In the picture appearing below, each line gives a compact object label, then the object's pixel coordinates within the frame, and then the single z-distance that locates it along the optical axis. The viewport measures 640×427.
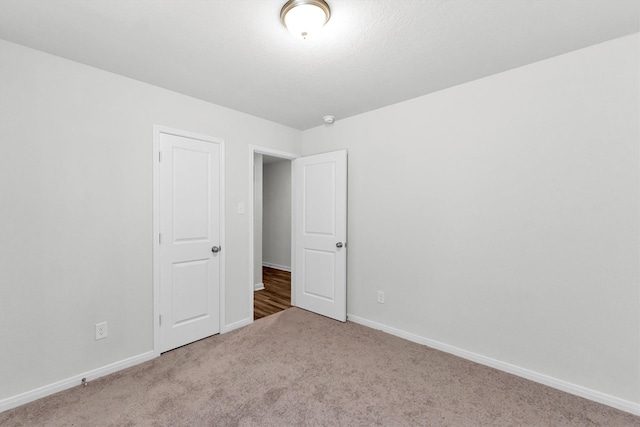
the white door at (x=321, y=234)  3.28
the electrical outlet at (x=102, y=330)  2.19
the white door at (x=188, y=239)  2.58
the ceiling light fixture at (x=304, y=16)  1.48
